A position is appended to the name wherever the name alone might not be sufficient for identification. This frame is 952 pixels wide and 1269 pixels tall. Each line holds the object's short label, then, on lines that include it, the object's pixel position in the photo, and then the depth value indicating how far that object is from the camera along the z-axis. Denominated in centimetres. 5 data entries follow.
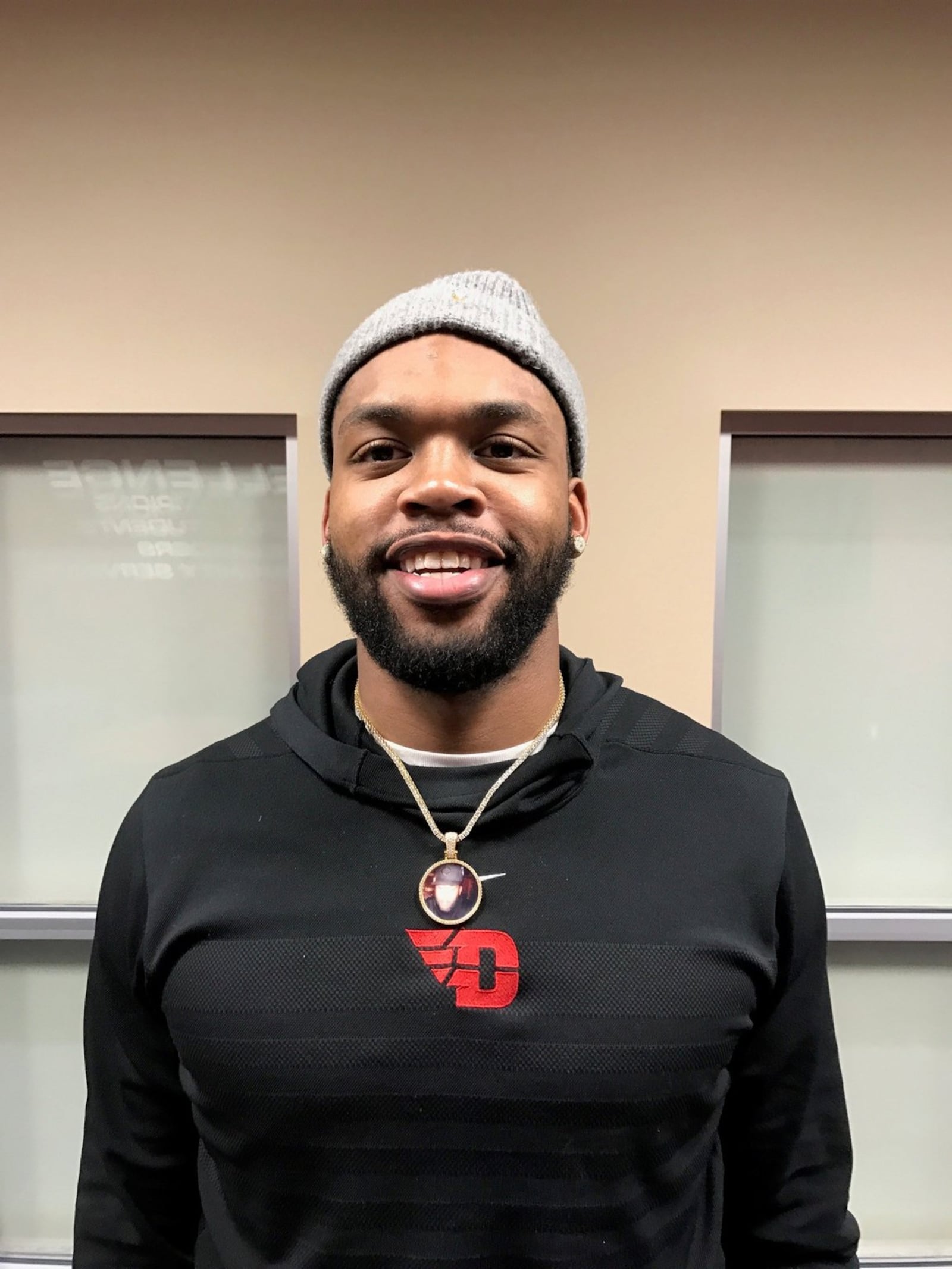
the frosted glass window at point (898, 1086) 159
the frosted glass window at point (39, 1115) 162
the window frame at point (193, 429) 135
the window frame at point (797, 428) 135
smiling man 68
